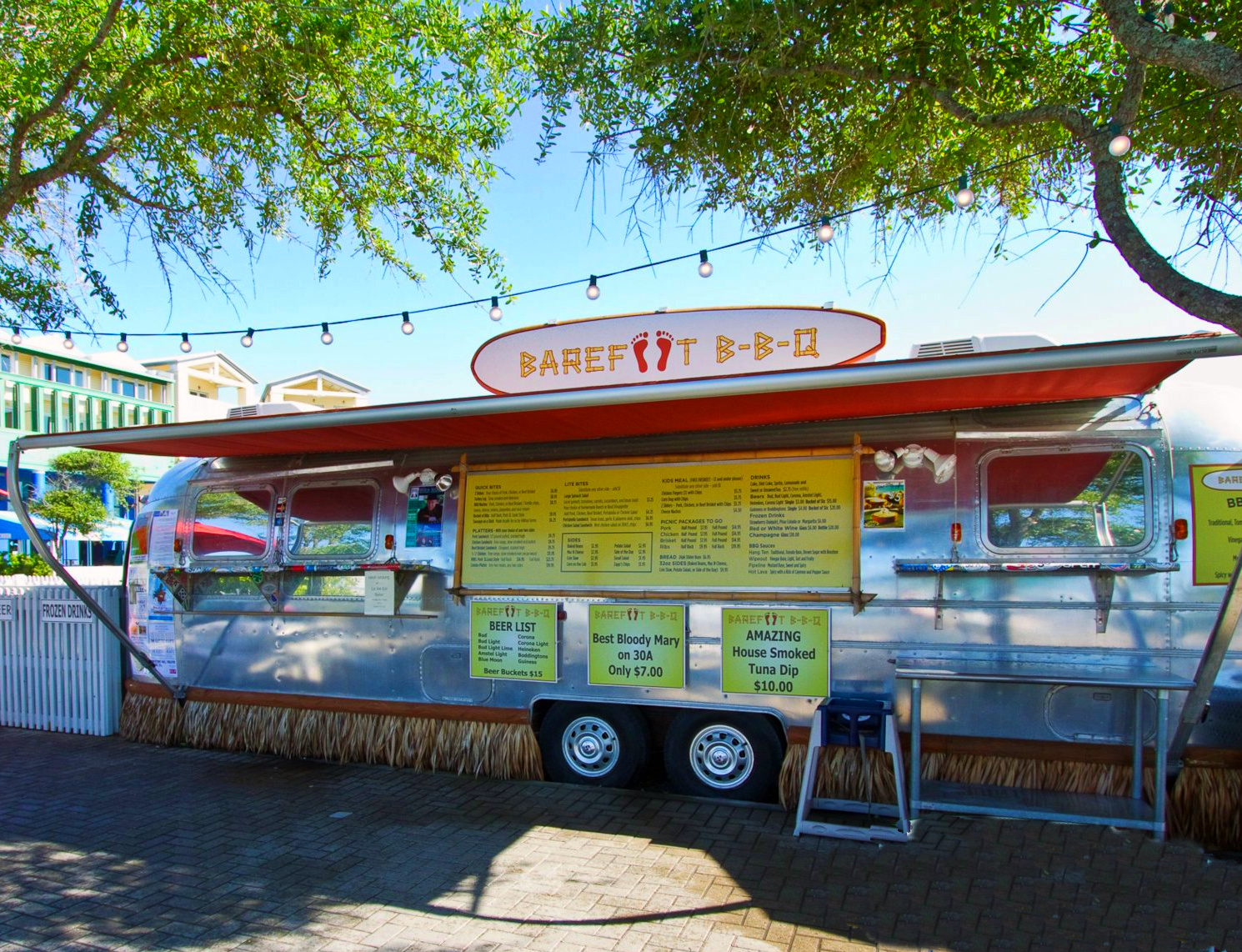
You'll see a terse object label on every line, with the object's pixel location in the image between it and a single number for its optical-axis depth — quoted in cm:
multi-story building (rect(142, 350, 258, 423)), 3738
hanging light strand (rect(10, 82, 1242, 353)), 417
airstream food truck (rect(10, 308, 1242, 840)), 452
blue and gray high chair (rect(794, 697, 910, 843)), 458
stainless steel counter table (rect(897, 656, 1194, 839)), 427
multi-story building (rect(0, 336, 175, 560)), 3303
